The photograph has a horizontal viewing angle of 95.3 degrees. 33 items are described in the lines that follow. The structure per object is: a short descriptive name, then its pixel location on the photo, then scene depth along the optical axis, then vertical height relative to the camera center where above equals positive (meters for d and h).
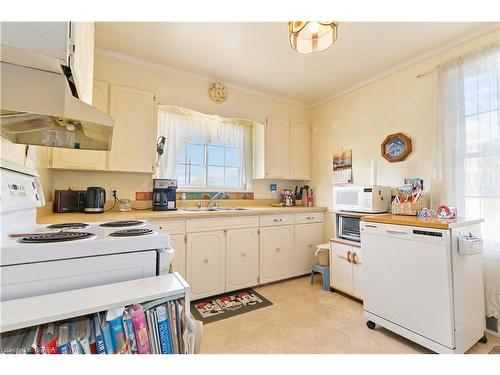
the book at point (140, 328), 0.74 -0.44
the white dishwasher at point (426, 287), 1.45 -0.65
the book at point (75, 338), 0.66 -0.43
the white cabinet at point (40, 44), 0.66 +0.45
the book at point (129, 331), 0.72 -0.44
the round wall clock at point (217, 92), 2.86 +1.28
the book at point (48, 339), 0.64 -0.42
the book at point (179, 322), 0.83 -0.47
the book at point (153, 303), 0.77 -0.38
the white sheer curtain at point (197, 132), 2.74 +0.80
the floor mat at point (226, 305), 2.06 -1.10
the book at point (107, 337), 0.70 -0.44
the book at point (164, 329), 0.79 -0.48
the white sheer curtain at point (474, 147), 1.78 +0.40
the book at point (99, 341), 0.69 -0.45
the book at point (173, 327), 0.81 -0.48
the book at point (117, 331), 0.70 -0.43
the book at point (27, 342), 0.62 -0.42
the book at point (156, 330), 0.78 -0.47
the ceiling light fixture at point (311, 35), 1.50 +1.09
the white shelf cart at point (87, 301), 0.61 -0.34
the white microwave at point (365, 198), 2.31 -0.05
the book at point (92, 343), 0.69 -0.46
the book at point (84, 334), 0.67 -0.43
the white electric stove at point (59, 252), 0.75 -0.22
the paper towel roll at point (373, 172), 2.51 +0.24
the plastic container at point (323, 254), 2.79 -0.75
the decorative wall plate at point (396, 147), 2.38 +0.51
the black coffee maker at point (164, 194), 2.38 -0.01
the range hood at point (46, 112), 0.73 +0.33
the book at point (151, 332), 0.77 -0.47
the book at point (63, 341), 0.65 -0.43
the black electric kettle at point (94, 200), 2.05 -0.06
